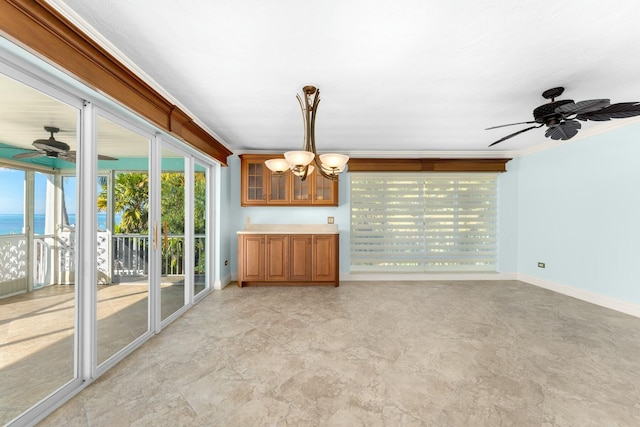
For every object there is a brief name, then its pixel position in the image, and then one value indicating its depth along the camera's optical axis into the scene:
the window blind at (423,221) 5.22
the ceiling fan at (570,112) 2.12
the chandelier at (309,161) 2.15
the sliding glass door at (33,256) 1.54
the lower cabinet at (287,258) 4.57
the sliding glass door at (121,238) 2.24
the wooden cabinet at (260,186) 4.87
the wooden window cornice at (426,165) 5.07
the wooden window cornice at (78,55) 1.34
